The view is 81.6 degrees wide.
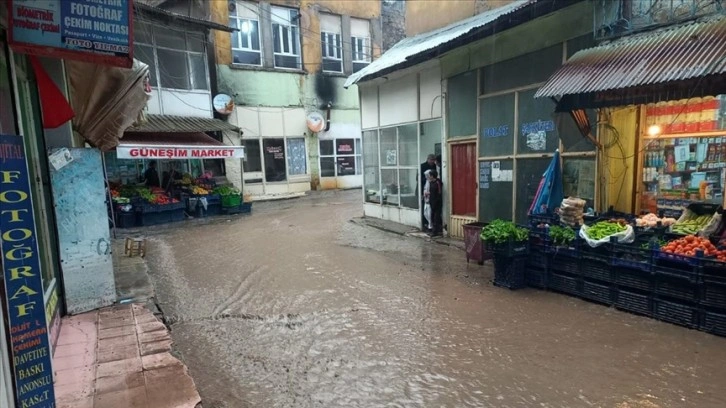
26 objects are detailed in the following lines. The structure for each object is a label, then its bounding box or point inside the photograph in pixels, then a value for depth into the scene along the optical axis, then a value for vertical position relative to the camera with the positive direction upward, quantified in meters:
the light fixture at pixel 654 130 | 7.04 +0.32
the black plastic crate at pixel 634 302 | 5.39 -1.99
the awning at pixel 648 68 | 5.15 +1.11
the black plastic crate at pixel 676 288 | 4.99 -1.69
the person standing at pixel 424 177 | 10.98 -0.52
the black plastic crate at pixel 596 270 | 5.82 -1.67
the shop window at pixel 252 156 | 20.33 +0.40
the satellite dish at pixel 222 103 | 18.47 +2.74
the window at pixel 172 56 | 16.17 +4.52
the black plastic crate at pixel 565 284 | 6.21 -1.98
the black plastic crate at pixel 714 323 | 4.77 -2.00
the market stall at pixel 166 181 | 14.03 -0.52
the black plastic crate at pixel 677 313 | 4.98 -1.99
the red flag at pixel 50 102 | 5.29 +0.88
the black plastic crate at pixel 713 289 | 4.73 -1.62
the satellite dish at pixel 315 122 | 21.58 +2.05
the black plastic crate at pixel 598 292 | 5.82 -1.98
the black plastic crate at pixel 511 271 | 6.71 -1.86
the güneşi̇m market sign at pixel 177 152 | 13.55 +0.54
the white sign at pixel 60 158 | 5.45 +0.18
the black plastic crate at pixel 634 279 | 5.38 -1.68
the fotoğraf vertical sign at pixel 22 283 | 2.45 -0.66
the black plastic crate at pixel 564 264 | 6.24 -1.68
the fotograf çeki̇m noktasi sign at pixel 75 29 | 3.47 +1.24
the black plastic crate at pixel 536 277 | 6.65 -1.97
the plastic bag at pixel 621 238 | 5.79 -1.20
